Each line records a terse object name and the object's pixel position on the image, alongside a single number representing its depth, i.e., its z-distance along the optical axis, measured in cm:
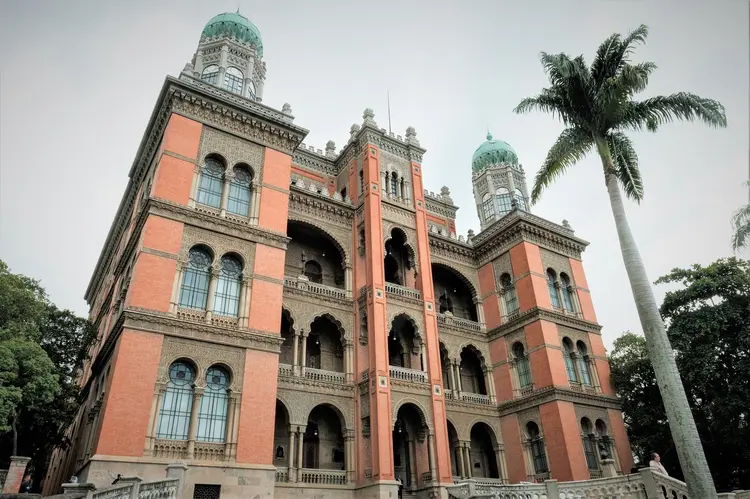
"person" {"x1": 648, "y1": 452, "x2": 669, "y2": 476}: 1579
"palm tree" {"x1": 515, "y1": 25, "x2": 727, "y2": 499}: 1492
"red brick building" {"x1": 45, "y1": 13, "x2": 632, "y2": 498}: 1678
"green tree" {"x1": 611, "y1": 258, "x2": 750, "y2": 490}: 2312
